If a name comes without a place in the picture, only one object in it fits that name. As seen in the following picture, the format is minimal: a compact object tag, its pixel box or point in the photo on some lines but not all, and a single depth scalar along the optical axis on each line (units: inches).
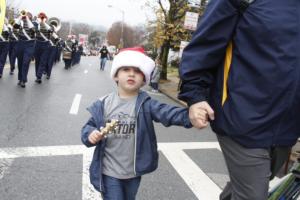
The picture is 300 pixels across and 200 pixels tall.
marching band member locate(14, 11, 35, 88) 340.6
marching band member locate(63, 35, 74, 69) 690.9
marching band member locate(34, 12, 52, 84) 382.8
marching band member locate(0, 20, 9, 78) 380.7
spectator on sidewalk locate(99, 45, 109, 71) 792.6
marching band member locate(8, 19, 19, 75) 369.4
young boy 82.5
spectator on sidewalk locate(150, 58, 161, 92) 497.9
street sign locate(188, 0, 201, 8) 538.7
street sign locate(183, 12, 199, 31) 444.8
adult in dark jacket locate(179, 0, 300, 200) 60.2
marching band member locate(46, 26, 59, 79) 426.3
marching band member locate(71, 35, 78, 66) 782.2
